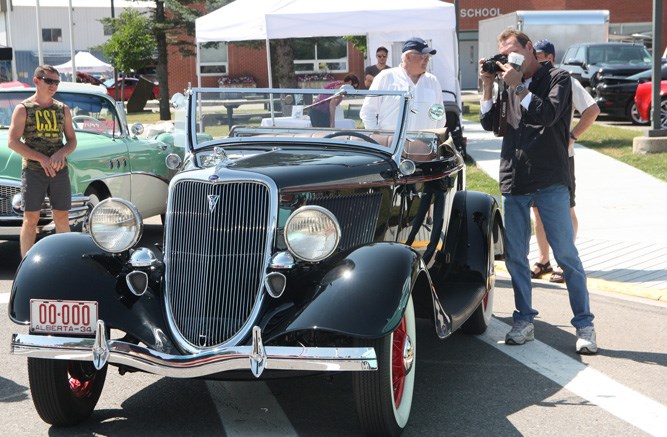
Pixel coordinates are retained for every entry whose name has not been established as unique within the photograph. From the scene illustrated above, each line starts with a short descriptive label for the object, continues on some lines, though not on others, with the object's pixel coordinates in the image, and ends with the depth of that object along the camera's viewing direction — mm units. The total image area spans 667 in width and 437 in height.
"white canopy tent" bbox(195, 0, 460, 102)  14906
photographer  6012
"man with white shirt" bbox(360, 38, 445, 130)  8156
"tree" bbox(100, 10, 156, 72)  39000
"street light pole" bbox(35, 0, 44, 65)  32328
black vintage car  4434
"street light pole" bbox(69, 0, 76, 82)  33900
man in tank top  8398
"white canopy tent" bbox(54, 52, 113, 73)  47281
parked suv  23992
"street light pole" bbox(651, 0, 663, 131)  15312
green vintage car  9258
